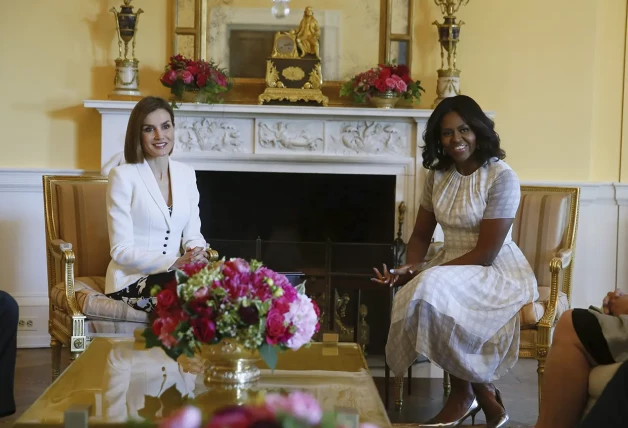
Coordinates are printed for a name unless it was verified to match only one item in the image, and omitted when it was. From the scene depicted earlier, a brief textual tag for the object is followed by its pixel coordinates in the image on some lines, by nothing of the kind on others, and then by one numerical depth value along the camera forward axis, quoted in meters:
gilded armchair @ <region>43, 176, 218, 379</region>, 3.59
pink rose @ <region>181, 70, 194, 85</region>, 4.69
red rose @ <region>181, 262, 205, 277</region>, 2.38
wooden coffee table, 2.22
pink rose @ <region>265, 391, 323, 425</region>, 1.28
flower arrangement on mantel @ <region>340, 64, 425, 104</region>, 4.80
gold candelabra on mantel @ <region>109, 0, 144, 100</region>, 4.79
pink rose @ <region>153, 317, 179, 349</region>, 2.30
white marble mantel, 4.88
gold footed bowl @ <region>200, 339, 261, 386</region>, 2.42
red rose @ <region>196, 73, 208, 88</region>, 4.72
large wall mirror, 4.98
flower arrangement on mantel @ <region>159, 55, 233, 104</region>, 4.72
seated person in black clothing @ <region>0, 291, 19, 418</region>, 3.48
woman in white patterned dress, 3.38
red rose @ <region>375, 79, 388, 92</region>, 4.79
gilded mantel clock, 4.91
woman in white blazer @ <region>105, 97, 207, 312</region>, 3.63
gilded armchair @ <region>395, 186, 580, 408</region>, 4.12
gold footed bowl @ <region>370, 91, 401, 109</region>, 4.84
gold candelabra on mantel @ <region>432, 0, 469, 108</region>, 4.86
